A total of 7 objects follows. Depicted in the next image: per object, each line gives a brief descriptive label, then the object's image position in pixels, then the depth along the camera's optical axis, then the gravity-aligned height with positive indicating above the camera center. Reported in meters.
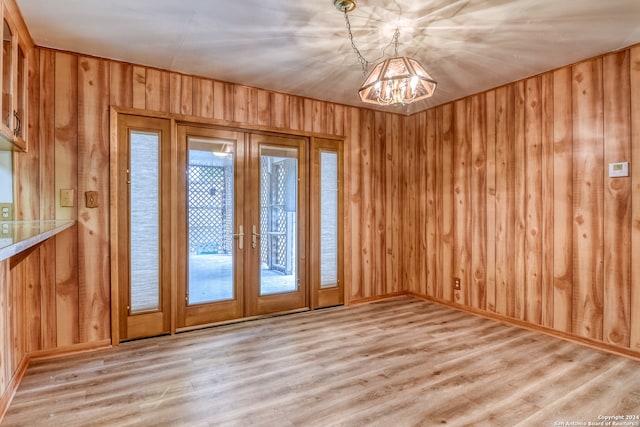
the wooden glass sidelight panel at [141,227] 3.20 -0.10
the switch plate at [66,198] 2.95 +0.16
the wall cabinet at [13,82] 2.08 +0.88
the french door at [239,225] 3.56 -0.09
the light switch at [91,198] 3.05 +0.16
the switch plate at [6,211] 2.60 +0.05
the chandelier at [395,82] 2.24 +0.90
